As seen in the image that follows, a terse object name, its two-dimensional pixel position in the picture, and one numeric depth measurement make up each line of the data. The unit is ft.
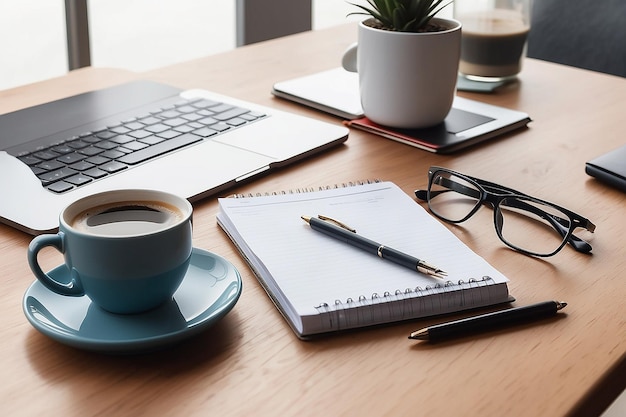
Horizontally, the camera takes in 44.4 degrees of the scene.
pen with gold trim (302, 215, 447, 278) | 2.24
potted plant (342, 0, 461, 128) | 3.40
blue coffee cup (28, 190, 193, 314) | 1.89
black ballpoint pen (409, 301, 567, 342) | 2.04
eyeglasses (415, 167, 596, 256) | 2.60
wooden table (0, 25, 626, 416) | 1.77
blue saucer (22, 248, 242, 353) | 1.87
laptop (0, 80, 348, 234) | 2.81
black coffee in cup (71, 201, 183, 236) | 2.00
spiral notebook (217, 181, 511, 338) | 2.09
